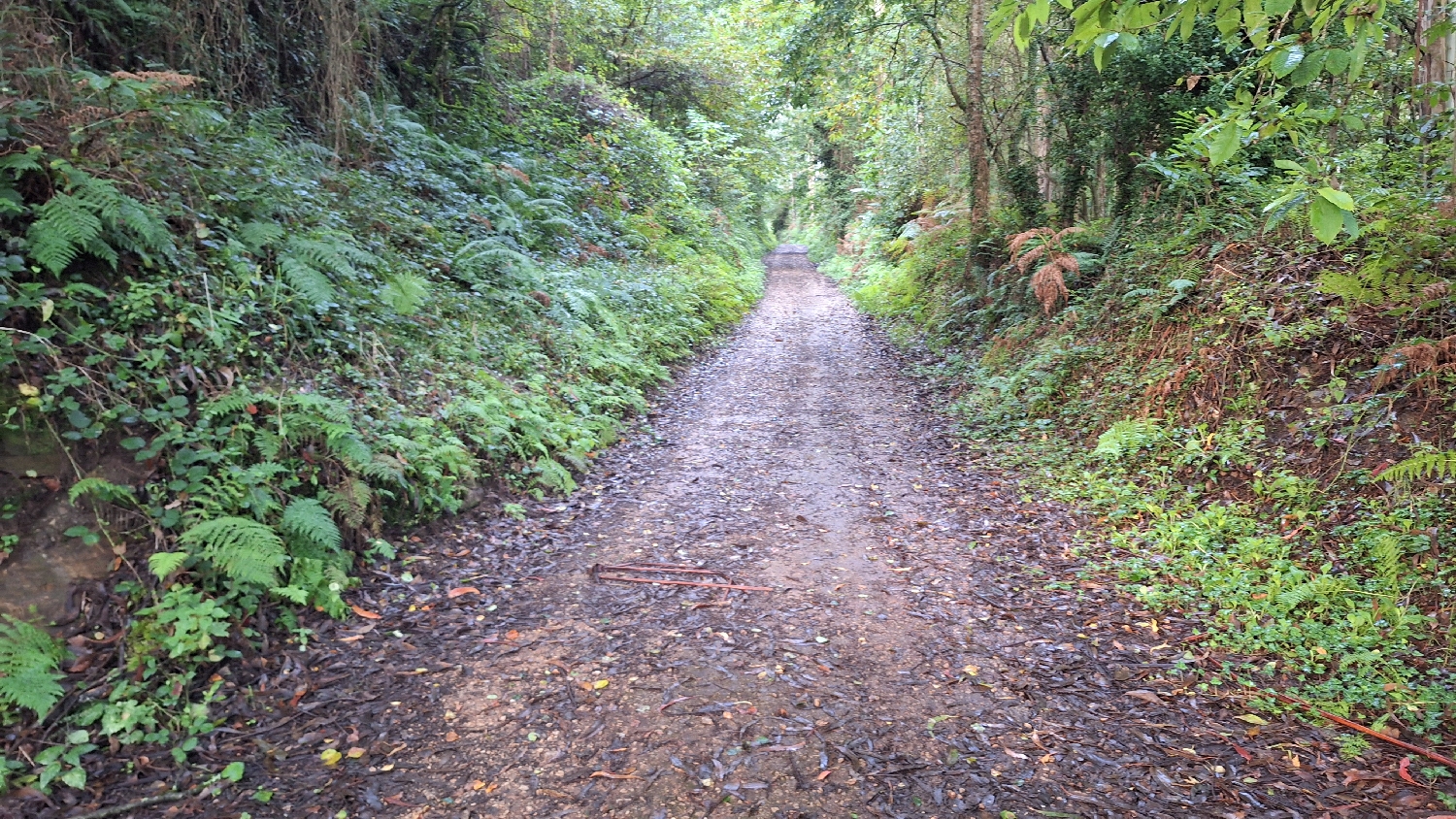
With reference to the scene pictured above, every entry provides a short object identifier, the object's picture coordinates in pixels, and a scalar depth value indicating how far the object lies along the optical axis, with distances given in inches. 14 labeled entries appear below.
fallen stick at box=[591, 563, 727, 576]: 200.7
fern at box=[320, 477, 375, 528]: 178.4
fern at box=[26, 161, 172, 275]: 158.7
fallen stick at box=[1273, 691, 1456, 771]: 121.6
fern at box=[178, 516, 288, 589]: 146.3
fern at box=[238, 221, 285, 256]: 216.4
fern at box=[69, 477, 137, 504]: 142.2
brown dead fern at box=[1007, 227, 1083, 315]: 367.6
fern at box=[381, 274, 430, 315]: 262.1
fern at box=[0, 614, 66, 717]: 118.1
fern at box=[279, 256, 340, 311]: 218.5
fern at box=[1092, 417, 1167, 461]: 245.6
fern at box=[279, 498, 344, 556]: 163.0
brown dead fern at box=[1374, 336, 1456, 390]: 190.4
